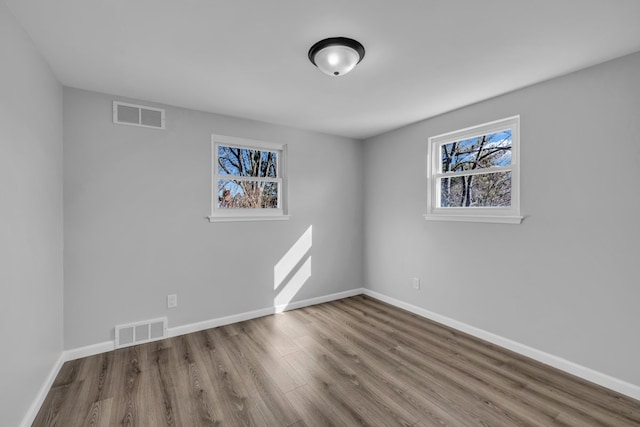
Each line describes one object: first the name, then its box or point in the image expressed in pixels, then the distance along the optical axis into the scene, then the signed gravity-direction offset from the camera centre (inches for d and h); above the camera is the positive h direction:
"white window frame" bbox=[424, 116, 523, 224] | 104.0 +14.9
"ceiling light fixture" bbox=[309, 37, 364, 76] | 72.6 +41.8
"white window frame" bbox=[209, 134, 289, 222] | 127.1 +13.2
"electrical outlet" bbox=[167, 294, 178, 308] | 115.5 -36.7
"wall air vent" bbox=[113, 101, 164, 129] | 106.0 +37.0
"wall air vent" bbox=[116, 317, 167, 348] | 106.1 -46.8
